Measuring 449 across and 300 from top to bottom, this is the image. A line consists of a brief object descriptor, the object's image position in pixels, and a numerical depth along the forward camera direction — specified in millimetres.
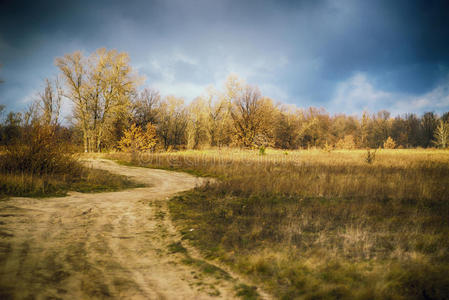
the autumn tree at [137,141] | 23900
